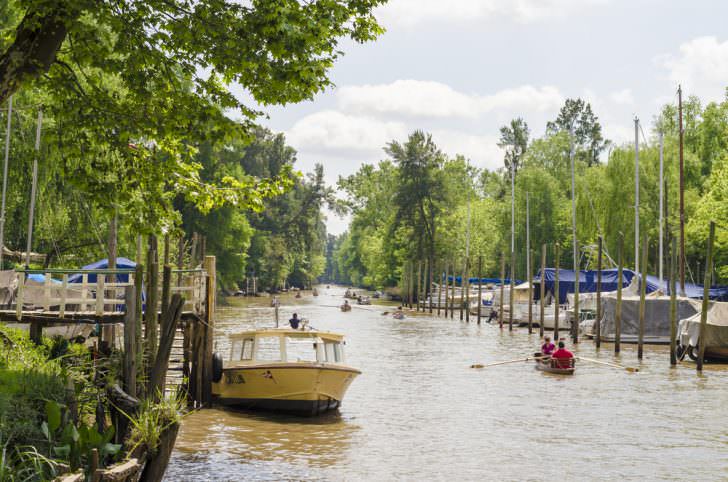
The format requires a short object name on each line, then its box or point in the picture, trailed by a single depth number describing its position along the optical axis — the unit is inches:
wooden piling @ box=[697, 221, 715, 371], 1211.2
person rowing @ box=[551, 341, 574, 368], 1275.8
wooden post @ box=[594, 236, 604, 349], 1608.0
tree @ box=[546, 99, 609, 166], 4569.4
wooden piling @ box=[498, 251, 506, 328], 2293.7
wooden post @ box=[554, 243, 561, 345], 1771.7
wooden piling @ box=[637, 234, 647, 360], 1408.7
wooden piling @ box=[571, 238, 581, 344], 1712.6
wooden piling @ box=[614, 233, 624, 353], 1477.6
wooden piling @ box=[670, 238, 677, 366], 1290.5
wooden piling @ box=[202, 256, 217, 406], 898.1
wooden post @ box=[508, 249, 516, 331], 2156.6
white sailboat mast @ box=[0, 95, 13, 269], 1237.1
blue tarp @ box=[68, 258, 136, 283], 1344.7
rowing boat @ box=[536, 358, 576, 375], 1274.6
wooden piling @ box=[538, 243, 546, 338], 1885.2
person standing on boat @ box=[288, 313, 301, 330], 1271.2
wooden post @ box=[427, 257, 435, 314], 3142.2
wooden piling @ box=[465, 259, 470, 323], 2625.5
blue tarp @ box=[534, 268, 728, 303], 1980.8
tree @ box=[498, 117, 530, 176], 4943.4
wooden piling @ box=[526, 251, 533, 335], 2079.2
